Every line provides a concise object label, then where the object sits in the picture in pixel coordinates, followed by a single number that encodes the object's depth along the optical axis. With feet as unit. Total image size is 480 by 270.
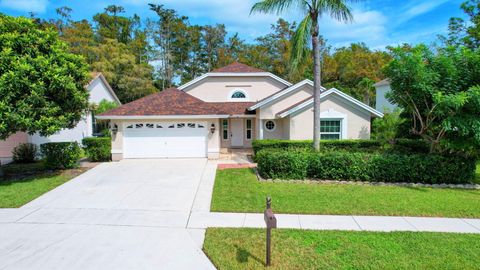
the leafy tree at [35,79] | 31.17
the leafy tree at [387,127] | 48.21
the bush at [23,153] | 49.67
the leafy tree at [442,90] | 30.73
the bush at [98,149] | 48.11
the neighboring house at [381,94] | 90.67
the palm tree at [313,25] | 37.60
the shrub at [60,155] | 41.32
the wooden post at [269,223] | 14.06
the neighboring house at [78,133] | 52.49
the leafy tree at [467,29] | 57.35
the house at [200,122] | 49.37
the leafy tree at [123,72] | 108.99
